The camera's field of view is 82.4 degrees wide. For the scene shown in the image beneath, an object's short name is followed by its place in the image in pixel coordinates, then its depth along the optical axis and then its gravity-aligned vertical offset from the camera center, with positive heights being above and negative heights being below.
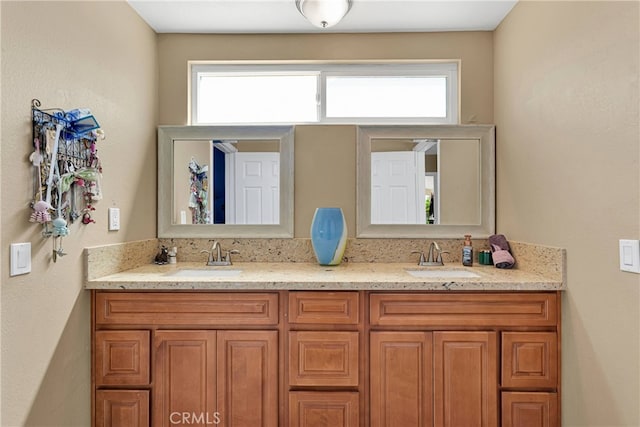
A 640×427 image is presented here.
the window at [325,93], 2.38 +0.79
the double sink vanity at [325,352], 1.67 -0.63
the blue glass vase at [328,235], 2.13 -0.12
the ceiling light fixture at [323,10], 1.89 +1.08
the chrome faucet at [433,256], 2.22 -0.26
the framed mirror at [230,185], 2.33 +0.19
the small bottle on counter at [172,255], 2.27 -0.26
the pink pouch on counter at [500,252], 2.04 -0.21
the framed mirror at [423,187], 2.31 +0.21
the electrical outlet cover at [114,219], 1.86 -0.03
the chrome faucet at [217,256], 2.25 -0.26
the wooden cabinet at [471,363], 1.67 -0.68
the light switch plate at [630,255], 1.22 -0.14
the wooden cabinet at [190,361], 1.68 -0.68
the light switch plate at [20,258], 1.26 -0.16
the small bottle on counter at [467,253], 2.18 -0.23
